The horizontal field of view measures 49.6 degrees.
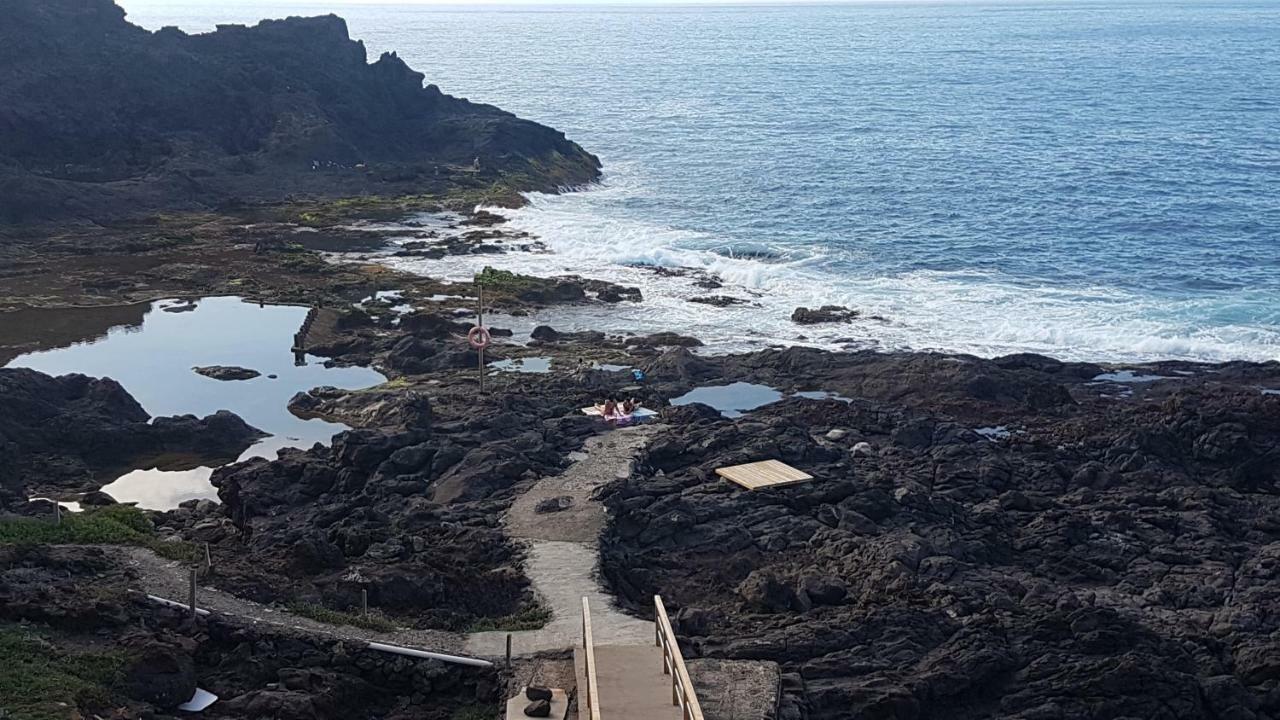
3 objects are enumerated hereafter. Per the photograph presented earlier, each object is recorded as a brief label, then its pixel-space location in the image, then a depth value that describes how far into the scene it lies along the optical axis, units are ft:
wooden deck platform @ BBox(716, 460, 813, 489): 90.17
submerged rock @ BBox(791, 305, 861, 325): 160.04
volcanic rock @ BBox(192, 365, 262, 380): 130.00
